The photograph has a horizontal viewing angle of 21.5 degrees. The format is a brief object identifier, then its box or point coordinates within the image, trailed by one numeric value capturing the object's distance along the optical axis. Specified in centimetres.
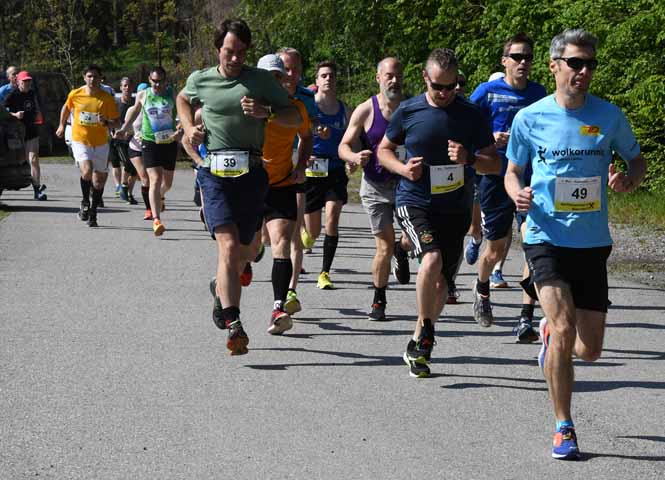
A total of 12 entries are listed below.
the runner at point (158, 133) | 2114
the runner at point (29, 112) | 2774
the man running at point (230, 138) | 1068
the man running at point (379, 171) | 1255
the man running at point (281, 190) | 1205
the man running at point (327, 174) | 1493
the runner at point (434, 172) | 1020
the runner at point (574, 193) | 796
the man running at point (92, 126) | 2237
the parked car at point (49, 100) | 4490
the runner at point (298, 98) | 1336
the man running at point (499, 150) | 1259
